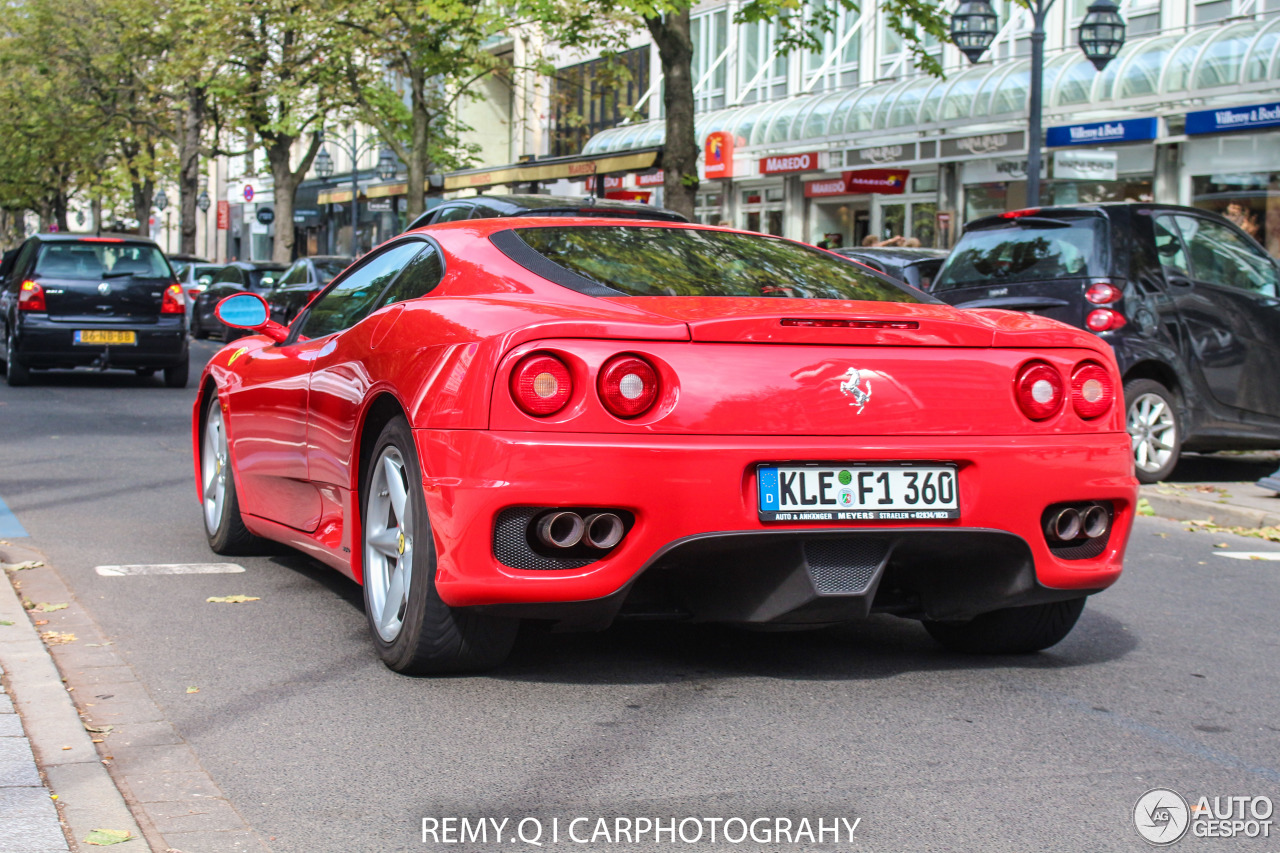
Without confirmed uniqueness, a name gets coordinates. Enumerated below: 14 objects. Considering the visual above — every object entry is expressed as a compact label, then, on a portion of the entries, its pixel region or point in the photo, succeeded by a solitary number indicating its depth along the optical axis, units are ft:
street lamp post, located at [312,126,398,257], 140.67
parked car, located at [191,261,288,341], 89.25
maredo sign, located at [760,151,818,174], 108.27
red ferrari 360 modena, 13.73
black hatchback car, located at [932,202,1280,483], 33.94
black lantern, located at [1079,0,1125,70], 57.67
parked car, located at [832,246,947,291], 46.16
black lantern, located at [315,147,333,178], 151.05
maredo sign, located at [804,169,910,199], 104.63
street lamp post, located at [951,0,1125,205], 55.87
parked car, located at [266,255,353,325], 72.33
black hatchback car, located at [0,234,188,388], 55.21
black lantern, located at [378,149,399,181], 167.32
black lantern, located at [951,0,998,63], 59.67
